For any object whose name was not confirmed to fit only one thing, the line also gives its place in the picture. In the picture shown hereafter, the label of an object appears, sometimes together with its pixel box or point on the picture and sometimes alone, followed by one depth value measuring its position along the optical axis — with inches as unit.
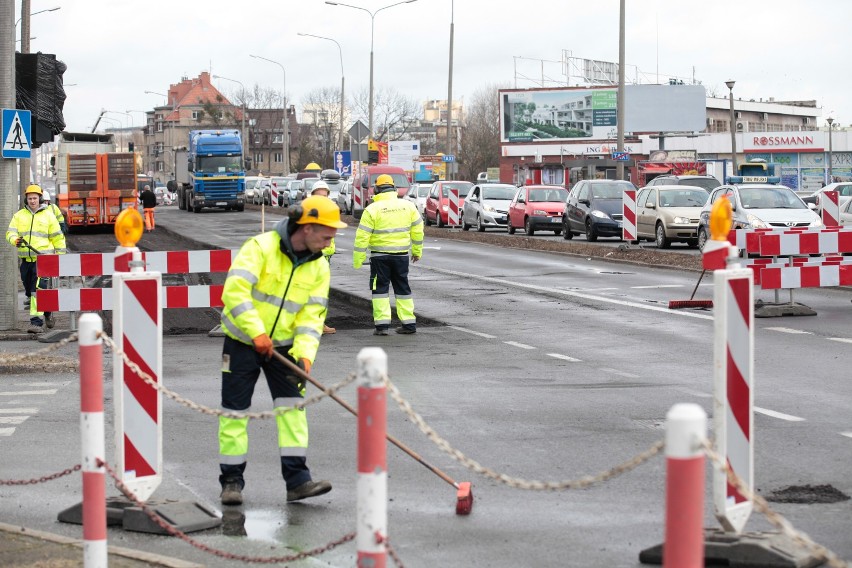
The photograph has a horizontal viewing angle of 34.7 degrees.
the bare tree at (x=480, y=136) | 5064.0
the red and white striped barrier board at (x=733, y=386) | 219.3
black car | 1433.3
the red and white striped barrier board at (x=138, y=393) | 261.1
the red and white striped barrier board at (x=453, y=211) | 1836.9
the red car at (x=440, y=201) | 1857.8
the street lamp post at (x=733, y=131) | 2344.6
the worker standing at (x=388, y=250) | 629.2
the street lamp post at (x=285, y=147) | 3576.5
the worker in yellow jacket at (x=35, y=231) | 690.2
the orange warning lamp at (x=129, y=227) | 265.0
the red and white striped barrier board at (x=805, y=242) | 659.4
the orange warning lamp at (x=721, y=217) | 223.2
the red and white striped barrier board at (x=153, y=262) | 569.9
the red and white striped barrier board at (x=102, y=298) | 575.5
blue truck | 2439.1
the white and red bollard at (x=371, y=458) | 173.6
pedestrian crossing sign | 610.5
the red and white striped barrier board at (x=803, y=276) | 653.9
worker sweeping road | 279.6
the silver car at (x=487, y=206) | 1720.0
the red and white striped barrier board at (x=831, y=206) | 976.3
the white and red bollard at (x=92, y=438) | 213.5
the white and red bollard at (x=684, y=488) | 138.8
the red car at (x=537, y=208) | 1598.2
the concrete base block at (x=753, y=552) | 222.8
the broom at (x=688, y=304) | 721.6
